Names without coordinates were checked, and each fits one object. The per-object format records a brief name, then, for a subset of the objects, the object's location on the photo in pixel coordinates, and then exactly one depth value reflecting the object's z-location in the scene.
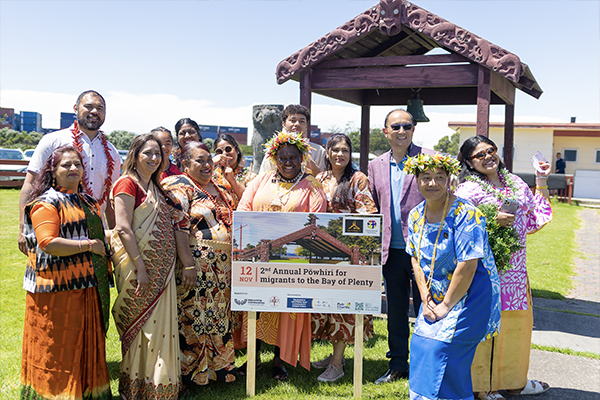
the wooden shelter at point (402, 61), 5.54
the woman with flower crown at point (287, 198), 3.94
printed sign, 3.75
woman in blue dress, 3.13
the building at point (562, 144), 24.48
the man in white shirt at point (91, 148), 4.09
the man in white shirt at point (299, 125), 4.69
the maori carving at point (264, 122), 7.39
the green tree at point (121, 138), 54.31
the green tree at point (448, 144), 63.24
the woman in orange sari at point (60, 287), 3.35
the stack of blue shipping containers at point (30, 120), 87.00
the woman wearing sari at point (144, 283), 3.62
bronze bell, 7.07
